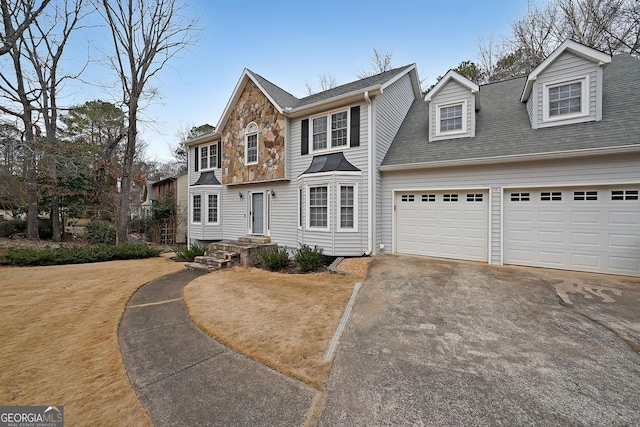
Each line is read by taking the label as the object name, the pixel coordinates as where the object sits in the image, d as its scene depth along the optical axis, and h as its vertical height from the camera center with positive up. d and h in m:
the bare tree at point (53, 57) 12.16 +8.04
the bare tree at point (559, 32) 11.51 +9.32
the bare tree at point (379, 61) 17.52 +10.63
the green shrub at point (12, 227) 13.73 -0.69
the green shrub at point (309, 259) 7.52 -1.39
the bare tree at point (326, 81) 19.75 +10.37
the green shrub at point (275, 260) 7.96 -1.48
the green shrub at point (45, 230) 14.47 -0.90
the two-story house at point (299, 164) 8.24 +1.94
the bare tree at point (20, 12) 9.45 +7.81
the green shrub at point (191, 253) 9.98 -1.58
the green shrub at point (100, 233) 13.98 -1.04
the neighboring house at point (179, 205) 15.92 +0.57
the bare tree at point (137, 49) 12.32 +8.34
